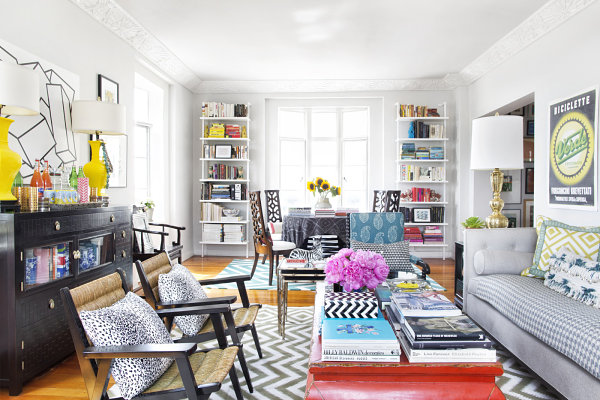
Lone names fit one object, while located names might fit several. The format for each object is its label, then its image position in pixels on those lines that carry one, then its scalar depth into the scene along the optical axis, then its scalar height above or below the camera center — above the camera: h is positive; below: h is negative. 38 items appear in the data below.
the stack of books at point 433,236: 6.82 -0.63
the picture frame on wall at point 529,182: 6.52 +0.26
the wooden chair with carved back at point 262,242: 5.23 -0.59
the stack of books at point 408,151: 6.82 +0.76
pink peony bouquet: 2.33 -0.41
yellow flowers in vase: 5.68 +0.10
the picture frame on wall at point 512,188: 6.45 +0.16
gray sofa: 2.04 -0.68
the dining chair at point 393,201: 5.68 -0.05
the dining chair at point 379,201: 5.94 -0.05
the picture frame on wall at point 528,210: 6.51 -0.19
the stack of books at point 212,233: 6.94 -0.62
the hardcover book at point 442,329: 1.62 -0.53
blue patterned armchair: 4.21 -0.31
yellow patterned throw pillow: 2.90 -0.31
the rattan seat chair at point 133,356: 1.54 -0.64
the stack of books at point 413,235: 6.79 -0.61
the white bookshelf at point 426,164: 6.78 +0.55
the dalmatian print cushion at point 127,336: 1.61 -0.56
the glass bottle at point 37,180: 2.75 +0.09
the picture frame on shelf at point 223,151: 6.87 +0.74
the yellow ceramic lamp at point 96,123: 3.40 +0.59
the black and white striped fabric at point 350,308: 1.95 -0.52
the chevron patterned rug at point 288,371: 2.37 -1.11
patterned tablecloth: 5.26 -0.39
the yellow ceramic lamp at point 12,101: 2.33 +0.53
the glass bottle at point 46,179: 2.81 +0.10
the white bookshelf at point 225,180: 6.89 +0.31
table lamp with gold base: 3.69 +0.50
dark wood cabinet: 2.35 -0.53
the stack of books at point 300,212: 5.49 -0.21
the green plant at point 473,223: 3.80 -0.23
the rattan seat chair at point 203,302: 2.23 -0.58
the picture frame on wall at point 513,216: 6.48 -0.27
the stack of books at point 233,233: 6.91 -0.62
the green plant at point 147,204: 5.28 -0.11
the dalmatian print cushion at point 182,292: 2.30 -0.55
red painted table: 1.54 -0.70
